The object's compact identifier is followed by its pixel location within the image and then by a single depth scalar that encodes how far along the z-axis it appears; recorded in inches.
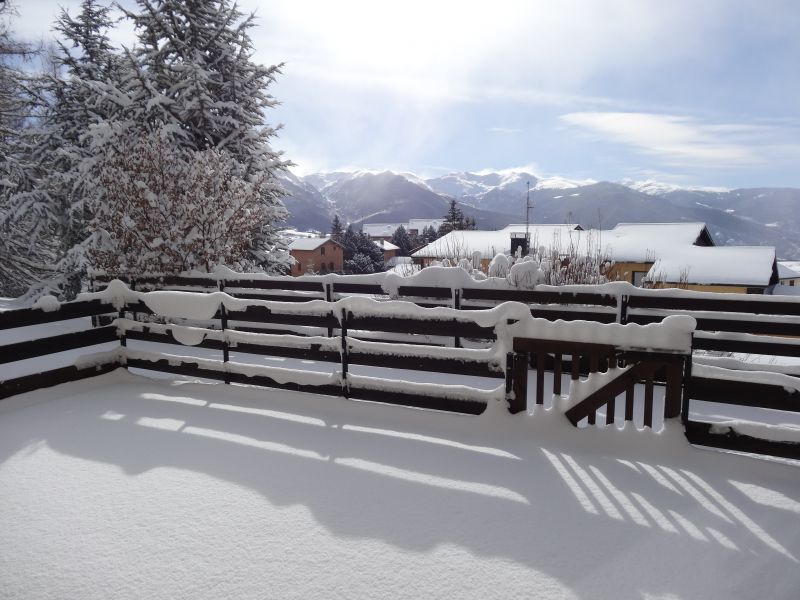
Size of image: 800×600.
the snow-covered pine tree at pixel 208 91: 624.1
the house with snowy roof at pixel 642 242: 1208.8
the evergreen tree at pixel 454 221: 2687.0
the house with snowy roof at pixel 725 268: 1050.1
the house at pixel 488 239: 1438.2
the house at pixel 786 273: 1610.5
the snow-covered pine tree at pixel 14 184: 661.9
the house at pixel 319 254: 3006.9
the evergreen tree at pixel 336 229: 3274.6
